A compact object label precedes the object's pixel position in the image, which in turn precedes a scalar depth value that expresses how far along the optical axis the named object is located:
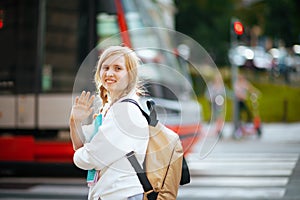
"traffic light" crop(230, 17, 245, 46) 18.04
